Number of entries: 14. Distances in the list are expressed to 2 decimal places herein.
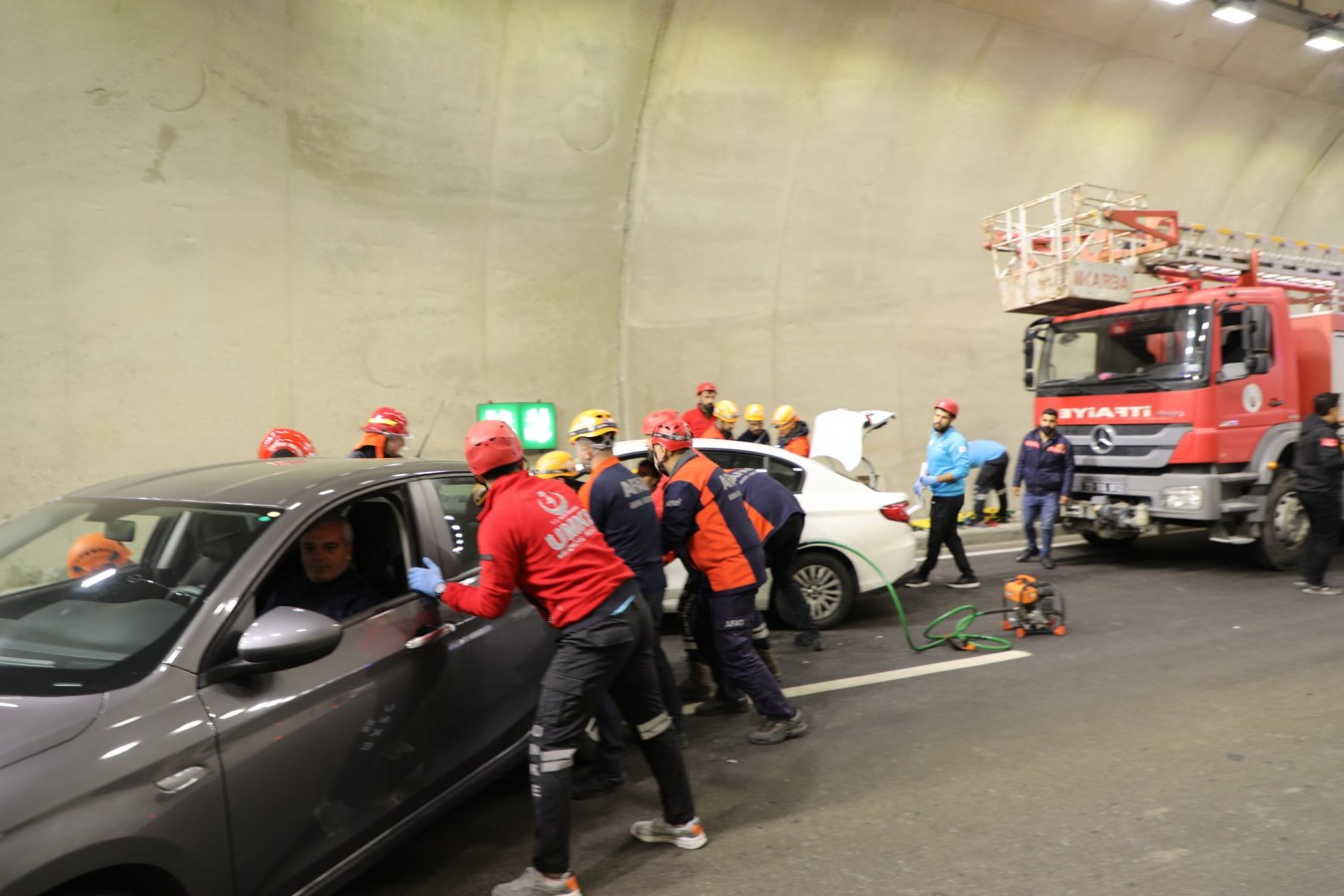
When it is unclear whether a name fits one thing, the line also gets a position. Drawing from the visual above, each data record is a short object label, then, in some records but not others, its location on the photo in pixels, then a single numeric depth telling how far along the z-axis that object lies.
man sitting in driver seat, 3.19
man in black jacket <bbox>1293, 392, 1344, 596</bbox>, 8.20
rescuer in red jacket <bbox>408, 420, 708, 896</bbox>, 3.29
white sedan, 7.30
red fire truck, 9.16
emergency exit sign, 11.70
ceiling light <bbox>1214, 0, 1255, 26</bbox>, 13.48
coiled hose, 6.74
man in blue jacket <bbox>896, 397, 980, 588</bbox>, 9.02
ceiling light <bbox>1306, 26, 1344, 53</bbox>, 14.81
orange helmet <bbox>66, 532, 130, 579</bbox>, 3.12
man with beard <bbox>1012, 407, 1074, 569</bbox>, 9.74
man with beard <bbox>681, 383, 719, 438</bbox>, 10.43
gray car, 2.25
